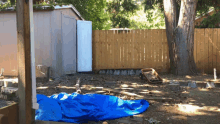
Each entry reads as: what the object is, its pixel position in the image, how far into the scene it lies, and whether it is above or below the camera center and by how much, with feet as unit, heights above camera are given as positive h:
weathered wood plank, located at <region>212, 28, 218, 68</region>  32.73 +1.30
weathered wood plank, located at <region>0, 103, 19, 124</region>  7.63 -2.01
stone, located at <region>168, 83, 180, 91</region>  21.53 -3.15
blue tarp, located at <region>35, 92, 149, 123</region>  12.59 -3.22
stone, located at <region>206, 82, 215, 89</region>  22.37 -3.05
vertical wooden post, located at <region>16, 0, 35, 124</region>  8.56 -0.06
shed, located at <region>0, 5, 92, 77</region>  27.43 +2.30
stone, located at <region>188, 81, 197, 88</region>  22.92 -3.00
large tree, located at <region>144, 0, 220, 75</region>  29.09 +2.74
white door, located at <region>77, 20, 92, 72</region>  33.01 +1.62
